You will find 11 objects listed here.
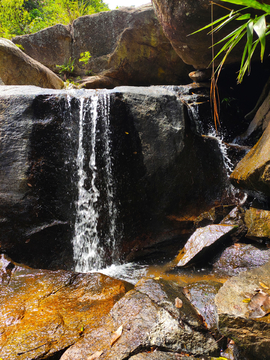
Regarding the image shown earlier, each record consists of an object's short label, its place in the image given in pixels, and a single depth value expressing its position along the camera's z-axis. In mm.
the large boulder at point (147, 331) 1691
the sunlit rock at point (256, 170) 3043
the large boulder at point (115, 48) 8148
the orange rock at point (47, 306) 1871
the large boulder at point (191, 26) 3777
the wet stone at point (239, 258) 3059
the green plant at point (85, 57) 9007
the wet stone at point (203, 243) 3336
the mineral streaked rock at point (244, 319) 1529
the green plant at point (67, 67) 9381
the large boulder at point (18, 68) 5648
